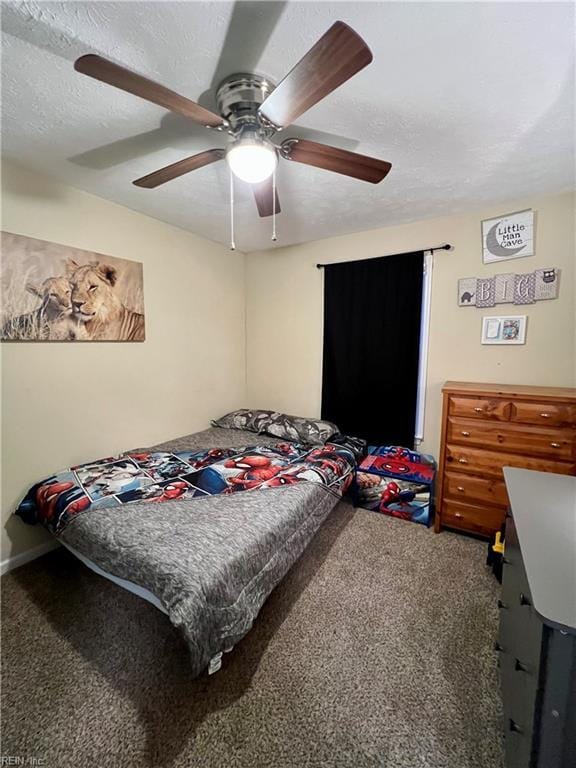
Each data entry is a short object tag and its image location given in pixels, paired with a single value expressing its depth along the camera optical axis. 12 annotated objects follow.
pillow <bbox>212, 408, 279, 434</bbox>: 3.09
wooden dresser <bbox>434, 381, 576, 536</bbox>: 1.86
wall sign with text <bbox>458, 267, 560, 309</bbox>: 2.14
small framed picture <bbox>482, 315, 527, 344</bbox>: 2.26
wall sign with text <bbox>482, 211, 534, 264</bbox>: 2.18
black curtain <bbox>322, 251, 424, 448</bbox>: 2.67
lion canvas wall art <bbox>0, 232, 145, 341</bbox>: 1.84
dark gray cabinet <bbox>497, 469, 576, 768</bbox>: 0.68
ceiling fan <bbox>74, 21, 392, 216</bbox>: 0.87
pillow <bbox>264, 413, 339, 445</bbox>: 2.81
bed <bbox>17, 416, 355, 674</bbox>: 1.12
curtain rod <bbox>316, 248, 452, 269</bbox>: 2.47
